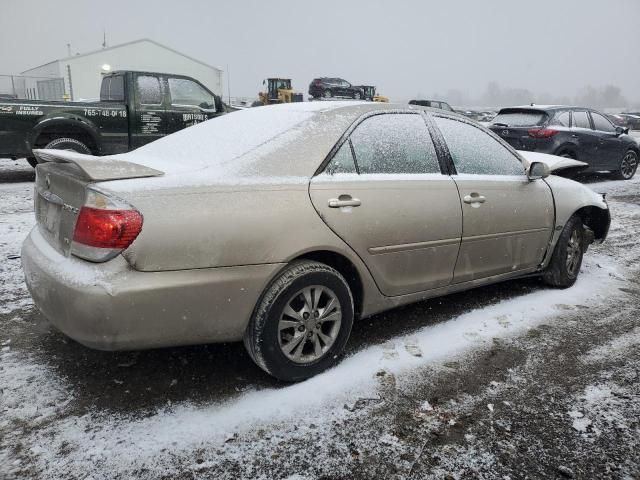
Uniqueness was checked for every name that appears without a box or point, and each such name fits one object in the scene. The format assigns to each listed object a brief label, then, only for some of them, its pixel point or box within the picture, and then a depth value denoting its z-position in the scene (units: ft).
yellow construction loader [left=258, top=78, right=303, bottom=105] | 96.75
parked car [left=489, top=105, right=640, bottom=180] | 29.91
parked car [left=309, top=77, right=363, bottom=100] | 101.60
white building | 100.32
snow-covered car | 7.32
